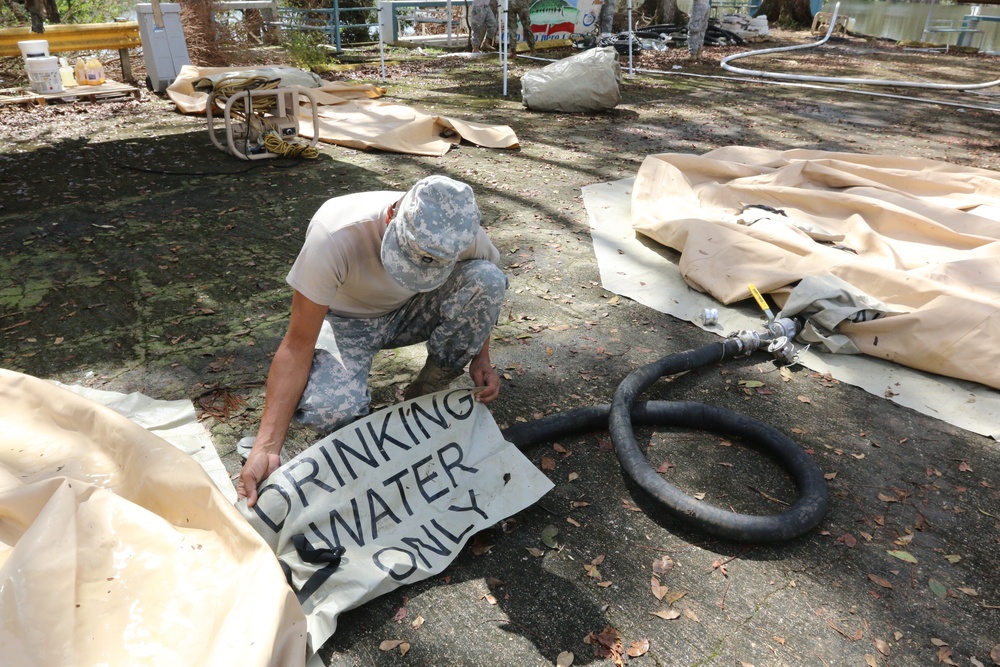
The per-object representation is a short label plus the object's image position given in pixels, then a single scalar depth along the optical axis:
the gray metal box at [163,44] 8.38
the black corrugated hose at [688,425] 2.04
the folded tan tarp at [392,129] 6.34
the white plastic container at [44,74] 7.75
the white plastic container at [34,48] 7.68
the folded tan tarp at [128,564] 1.44
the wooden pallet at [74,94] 7.75
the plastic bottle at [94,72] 8.40
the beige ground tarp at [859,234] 3.01
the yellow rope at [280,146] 5.89
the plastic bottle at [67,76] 8.33
